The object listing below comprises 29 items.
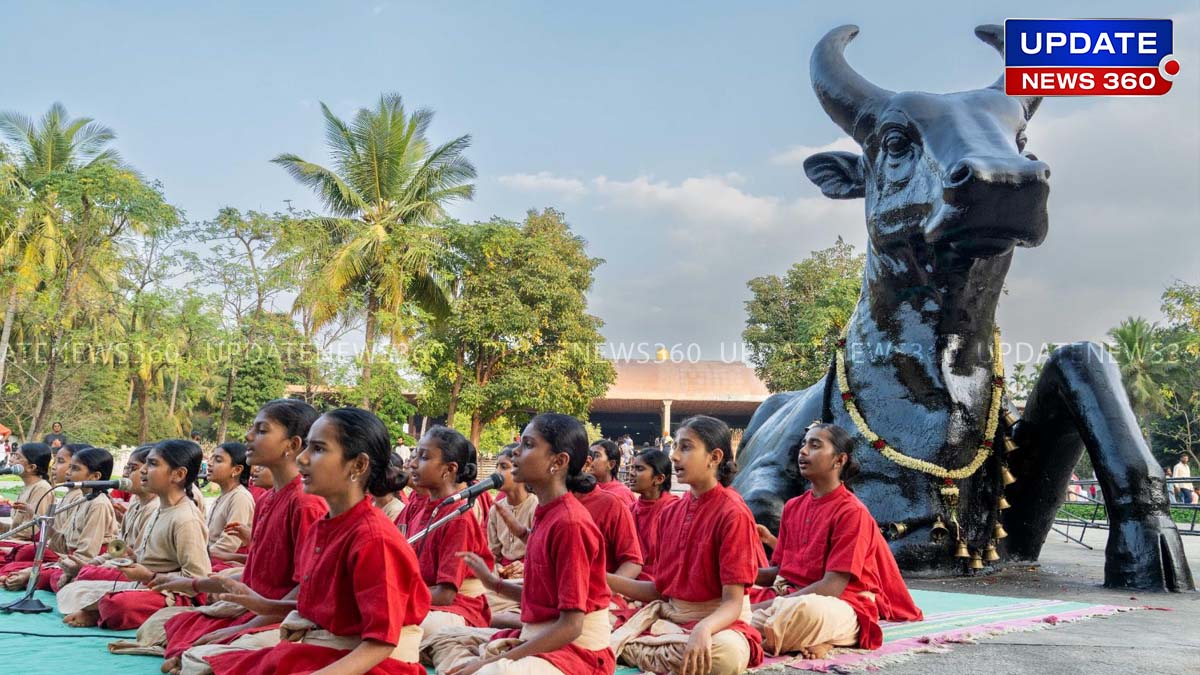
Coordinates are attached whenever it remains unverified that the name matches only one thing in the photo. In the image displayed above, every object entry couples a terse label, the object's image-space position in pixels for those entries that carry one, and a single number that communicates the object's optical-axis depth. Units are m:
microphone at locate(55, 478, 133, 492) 4.75
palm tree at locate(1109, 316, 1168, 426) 29.28
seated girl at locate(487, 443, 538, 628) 5.46
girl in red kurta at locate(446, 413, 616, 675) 3.20
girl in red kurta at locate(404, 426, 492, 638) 4.19
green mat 4.10
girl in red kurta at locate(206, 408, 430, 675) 2.78
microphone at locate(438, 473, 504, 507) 3.24
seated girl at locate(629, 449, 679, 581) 5.52
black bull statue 5.57
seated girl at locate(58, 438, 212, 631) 4.84
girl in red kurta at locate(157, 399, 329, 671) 3.82
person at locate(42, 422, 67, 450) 11.05
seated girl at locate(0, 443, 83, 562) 6.88
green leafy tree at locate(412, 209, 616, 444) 22.08
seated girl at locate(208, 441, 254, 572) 5.34
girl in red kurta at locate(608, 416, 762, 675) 3.68
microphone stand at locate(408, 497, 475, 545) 3.22
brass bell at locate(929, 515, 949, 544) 5.58
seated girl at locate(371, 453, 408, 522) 5.88
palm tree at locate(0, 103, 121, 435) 19.80
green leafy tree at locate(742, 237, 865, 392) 22.78
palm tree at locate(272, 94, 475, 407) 20.77
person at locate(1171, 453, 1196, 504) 18.92
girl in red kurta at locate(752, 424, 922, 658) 4.15
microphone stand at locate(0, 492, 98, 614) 5.33
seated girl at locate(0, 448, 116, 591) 6.24
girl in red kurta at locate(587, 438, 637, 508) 6.32
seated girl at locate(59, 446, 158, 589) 5.36
